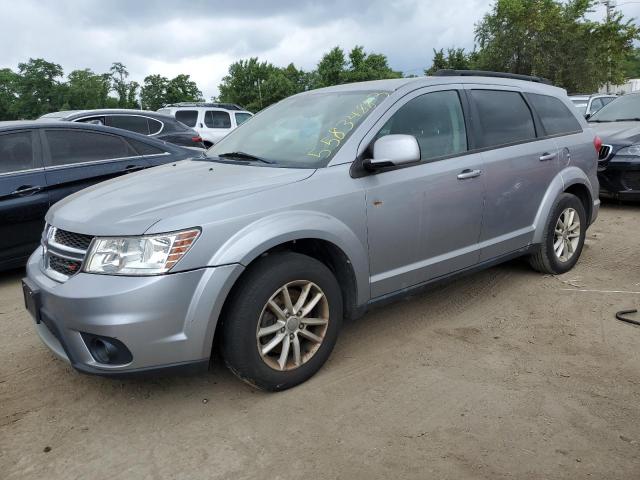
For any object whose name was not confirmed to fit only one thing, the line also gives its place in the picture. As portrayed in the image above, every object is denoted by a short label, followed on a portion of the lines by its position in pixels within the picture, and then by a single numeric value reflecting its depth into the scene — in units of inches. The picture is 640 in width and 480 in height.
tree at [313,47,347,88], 1898.4
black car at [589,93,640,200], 285.1
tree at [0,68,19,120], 2684.5
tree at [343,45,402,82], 1956.2
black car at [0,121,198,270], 191.6
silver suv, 101.4
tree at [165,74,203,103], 2534.4
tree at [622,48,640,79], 2688.7
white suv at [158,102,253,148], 574.2
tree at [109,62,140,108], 3073.3
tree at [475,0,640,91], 1204.5
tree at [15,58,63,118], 2677.2
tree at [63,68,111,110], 2796.8
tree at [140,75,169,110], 2544.3
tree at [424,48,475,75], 1455.5
